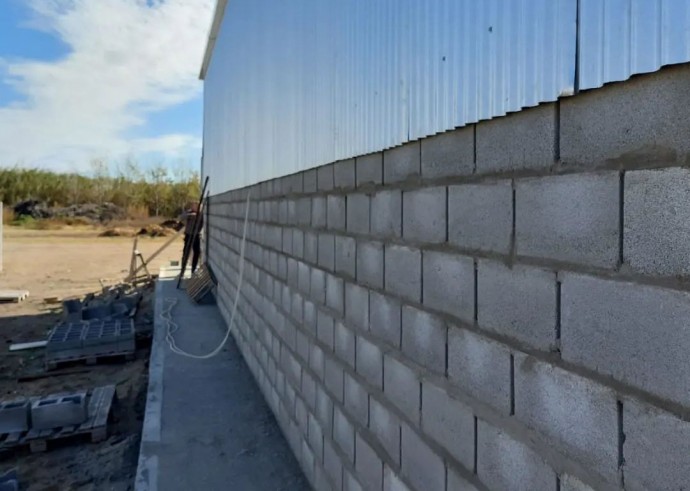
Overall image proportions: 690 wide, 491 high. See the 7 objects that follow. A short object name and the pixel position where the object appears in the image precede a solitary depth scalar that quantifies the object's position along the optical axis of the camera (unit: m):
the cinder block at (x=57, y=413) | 5.07
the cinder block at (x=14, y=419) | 5.05
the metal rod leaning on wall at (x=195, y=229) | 13.05
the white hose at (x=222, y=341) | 6.84
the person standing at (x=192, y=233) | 13.30
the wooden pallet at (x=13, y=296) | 13.07
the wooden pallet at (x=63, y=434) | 4.95
